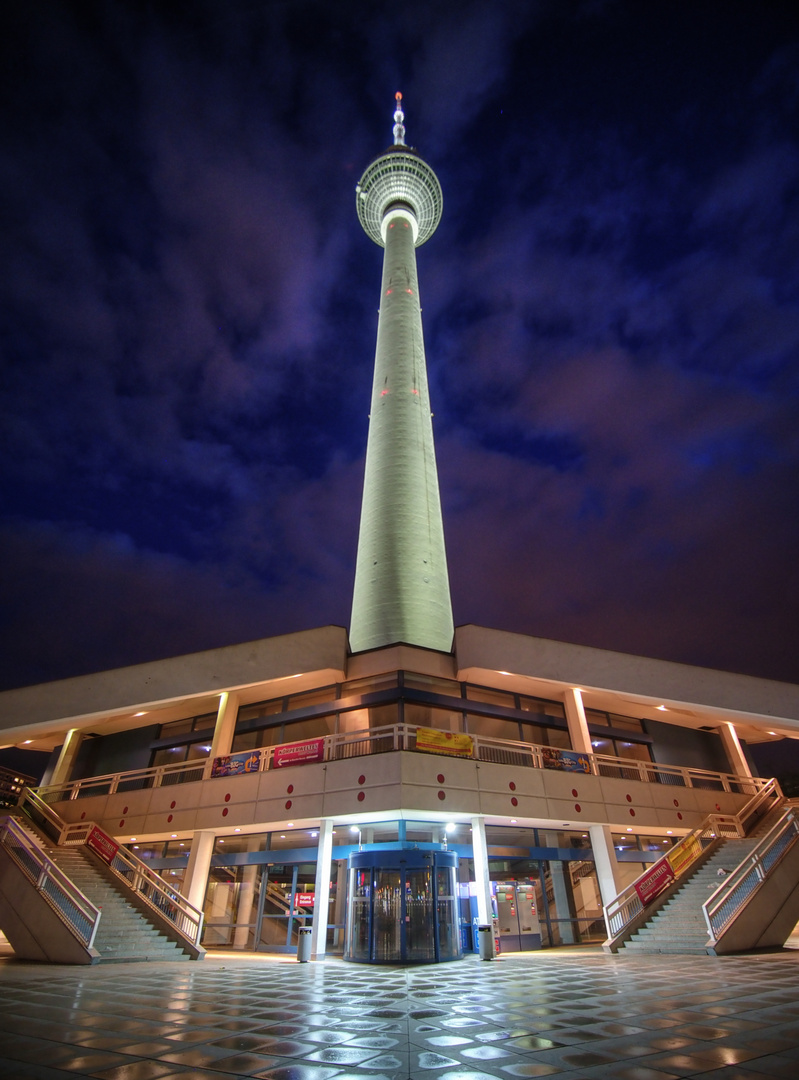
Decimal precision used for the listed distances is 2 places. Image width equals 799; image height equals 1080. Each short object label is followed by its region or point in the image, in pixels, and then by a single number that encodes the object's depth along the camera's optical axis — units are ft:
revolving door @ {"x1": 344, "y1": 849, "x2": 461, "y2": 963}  45.14
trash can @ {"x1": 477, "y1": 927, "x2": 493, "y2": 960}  46.50
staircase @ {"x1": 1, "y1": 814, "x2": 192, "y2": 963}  45.70
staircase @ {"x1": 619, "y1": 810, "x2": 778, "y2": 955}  46.60
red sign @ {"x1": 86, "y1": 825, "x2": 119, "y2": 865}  60.08
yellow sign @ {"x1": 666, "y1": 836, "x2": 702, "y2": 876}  56.49
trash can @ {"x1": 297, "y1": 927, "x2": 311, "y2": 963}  48.62
